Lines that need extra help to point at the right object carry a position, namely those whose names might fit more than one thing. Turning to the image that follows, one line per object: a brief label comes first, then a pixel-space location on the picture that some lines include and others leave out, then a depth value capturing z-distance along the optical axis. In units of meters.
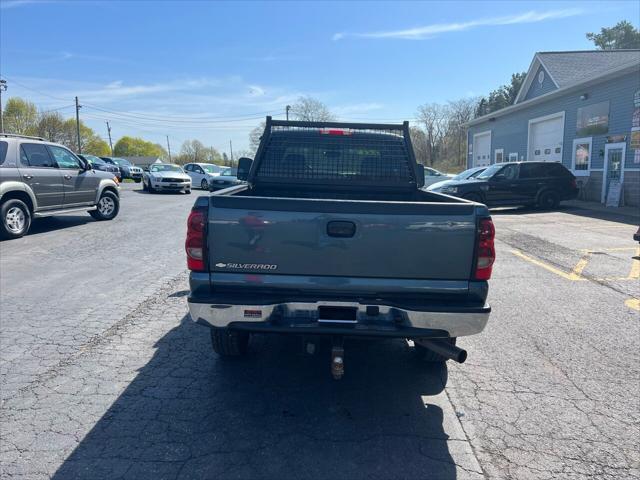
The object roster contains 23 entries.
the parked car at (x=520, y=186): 16.77
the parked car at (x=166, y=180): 23.65
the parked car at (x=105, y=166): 30.75
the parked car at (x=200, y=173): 29.44
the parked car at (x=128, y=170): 36.66
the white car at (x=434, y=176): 24.22
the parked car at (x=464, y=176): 17.36
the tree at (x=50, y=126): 59.59
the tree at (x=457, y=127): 79.56
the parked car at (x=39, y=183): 10.01
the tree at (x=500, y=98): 70.25
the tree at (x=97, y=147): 76.25
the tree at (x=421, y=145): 79.56
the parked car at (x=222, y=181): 25.46
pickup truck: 3.20
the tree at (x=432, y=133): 81.38
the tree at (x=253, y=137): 58.31
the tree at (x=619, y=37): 51.65
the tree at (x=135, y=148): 97.06
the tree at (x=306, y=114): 61.84
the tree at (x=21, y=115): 60.88
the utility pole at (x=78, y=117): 55.26
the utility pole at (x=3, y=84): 37.46
